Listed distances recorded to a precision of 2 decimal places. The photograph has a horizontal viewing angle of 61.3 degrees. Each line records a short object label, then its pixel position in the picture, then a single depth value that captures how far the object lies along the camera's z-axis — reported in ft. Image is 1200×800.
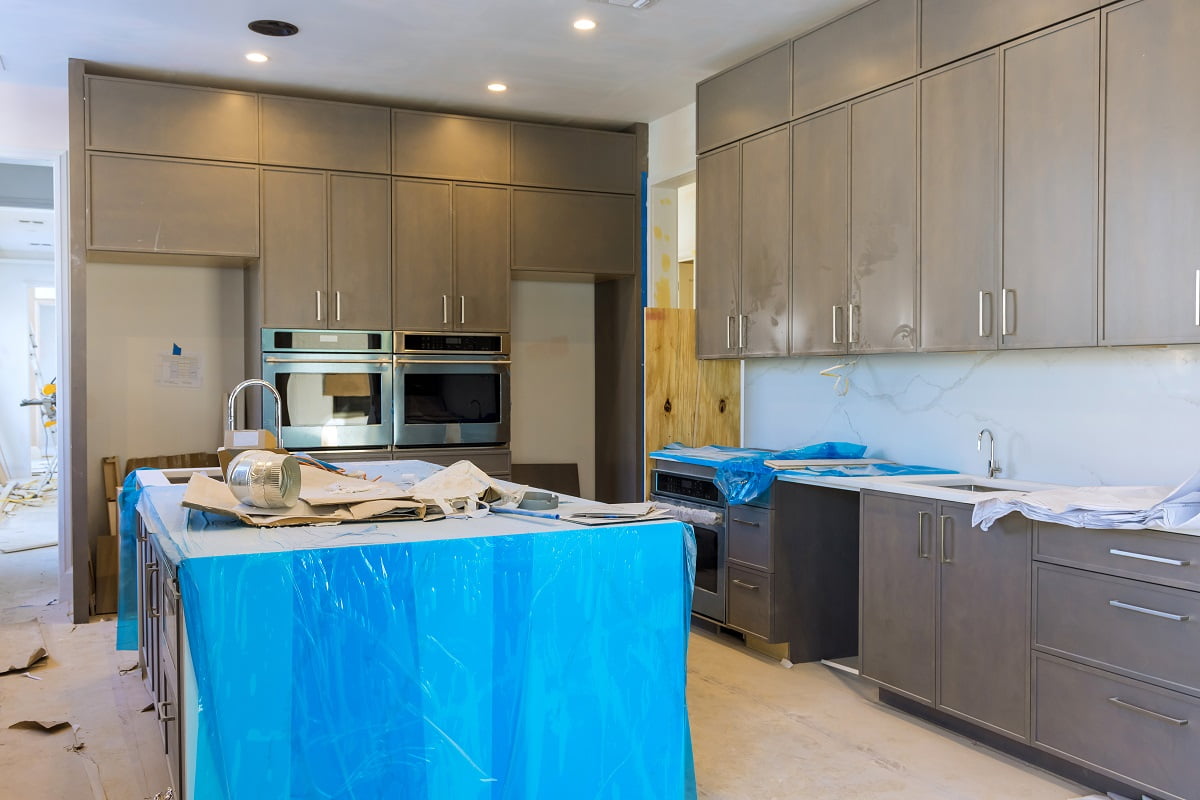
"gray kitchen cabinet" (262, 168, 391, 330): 16.98
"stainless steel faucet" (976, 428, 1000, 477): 12.56
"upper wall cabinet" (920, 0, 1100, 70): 10.64
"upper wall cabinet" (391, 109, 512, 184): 17.88
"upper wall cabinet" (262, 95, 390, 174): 16.99
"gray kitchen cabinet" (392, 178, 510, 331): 17.85
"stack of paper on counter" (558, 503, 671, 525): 8.24
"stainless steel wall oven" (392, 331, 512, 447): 17.79
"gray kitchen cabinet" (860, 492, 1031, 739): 10.18
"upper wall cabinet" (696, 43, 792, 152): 14.76
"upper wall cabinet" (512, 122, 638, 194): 18.83
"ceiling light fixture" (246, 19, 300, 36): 14.20
